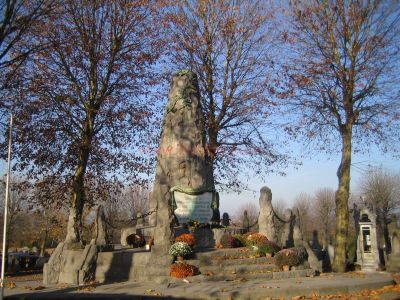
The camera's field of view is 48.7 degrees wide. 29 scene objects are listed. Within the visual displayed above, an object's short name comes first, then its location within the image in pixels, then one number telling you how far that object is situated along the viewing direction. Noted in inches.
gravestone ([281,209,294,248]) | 821.2
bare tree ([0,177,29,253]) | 1730.8
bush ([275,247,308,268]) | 544.4
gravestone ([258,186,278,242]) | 698.8
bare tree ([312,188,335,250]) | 2297.0
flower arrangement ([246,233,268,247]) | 597.5
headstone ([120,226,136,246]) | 717.6
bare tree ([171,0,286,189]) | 946.1
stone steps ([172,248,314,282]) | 514.6
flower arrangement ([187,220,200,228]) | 658.3
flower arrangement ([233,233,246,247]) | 621.9
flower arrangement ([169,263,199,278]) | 493.4
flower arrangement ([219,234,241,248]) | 601.6
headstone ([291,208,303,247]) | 797.9
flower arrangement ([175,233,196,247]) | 545.5
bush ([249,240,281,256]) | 582.1
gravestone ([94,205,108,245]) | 621.9
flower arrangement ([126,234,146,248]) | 647.8
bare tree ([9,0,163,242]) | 735.7
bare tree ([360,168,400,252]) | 1748.3
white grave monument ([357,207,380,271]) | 759.7
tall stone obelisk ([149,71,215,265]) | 700.7
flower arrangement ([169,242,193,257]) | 521.0
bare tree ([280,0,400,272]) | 710.5
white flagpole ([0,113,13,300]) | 367.9
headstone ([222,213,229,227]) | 761.6
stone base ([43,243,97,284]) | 536.4
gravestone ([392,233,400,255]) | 819.4
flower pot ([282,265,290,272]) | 545.3
